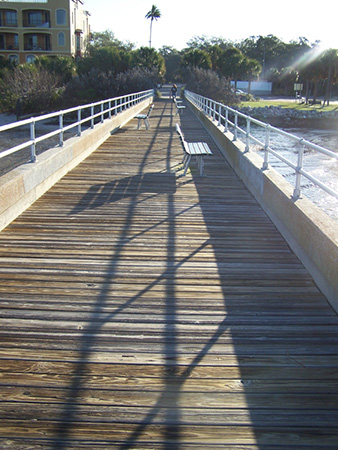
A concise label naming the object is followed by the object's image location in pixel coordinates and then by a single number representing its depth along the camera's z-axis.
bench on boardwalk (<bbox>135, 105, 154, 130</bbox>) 19.81
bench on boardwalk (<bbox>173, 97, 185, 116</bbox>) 28.67
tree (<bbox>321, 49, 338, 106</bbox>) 78.62
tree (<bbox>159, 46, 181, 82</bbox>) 142.88
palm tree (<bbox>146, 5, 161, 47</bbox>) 125.94
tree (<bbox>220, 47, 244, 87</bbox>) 87.81
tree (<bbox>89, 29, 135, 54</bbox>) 112.19
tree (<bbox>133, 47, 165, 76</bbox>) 74.02
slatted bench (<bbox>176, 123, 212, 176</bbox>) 10.20
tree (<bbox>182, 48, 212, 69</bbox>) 82.88
